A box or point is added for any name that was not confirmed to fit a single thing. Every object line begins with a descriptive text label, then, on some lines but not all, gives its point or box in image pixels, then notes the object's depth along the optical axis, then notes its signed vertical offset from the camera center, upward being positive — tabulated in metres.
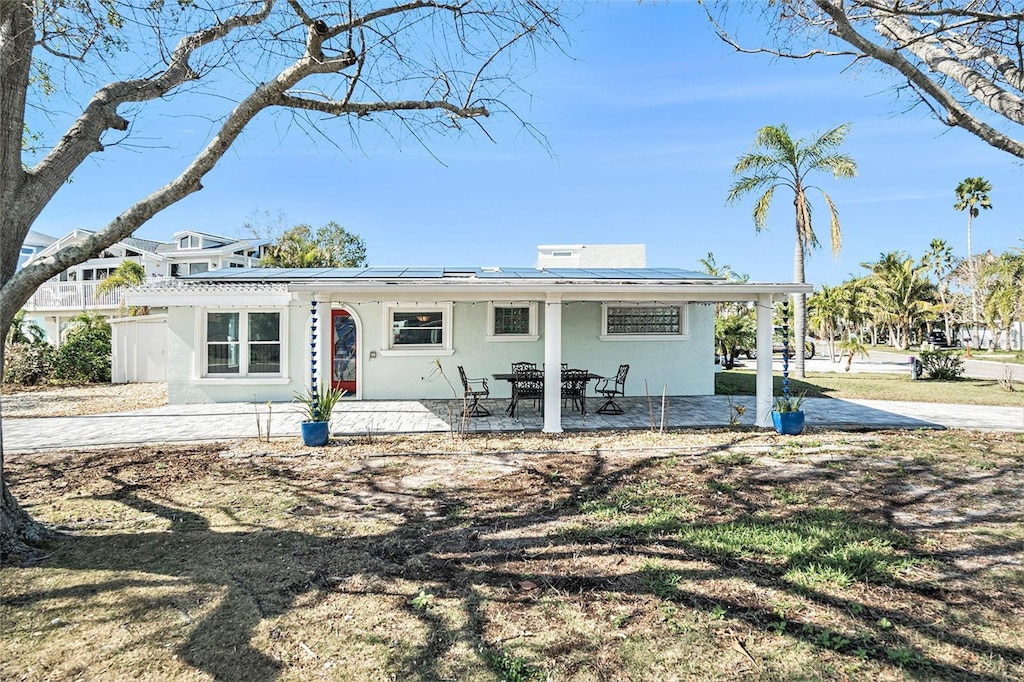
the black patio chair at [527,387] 10.94 -0.89
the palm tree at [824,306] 39.25 +2.79
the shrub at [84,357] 18.59 -0.35
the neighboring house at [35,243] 35.50 +7.29
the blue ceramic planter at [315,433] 8.87 -1.47
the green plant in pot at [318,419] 8.88 -1.24
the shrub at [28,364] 18.16 -0.59
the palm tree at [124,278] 25.64 +3.55
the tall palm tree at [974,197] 44.97 +12.65
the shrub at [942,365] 20.62 -0.87
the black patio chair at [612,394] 12.02 -1.18
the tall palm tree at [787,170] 19.36 +6.46
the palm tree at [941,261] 56.66 +8.81
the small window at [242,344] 13.49 +0.05
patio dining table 10.91 -0.72
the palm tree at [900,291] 39.78 +3.99
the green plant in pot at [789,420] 9.67 -1.40
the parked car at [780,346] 27.90 -0.36
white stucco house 13.34 +0.19
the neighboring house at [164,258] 28.39 +5.73
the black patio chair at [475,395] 11.38 -1.16
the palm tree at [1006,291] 37.88 +3.76
